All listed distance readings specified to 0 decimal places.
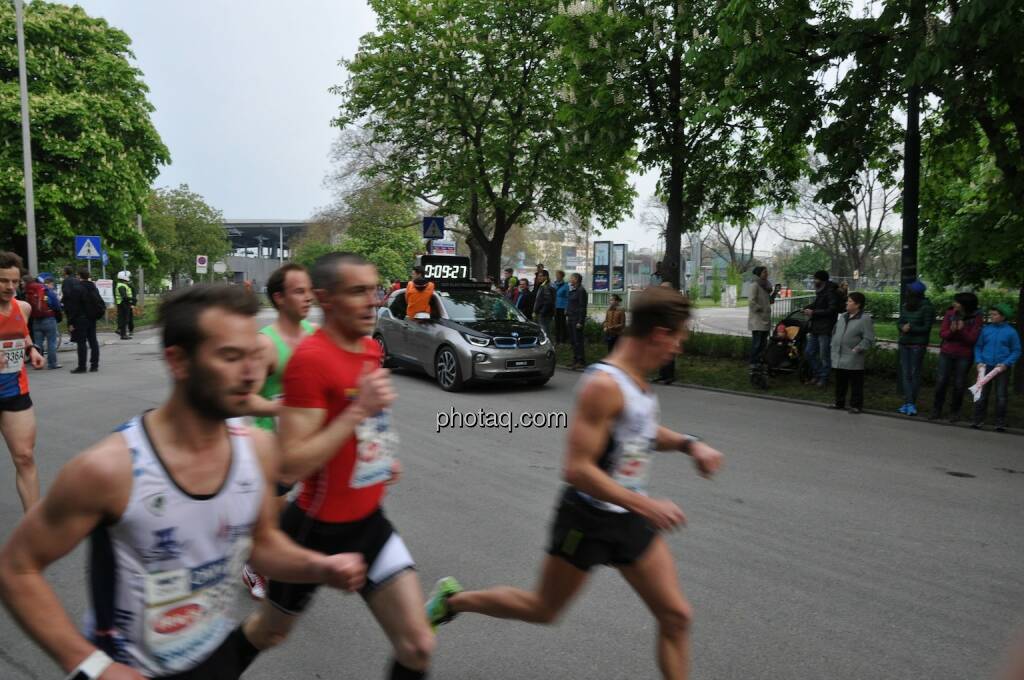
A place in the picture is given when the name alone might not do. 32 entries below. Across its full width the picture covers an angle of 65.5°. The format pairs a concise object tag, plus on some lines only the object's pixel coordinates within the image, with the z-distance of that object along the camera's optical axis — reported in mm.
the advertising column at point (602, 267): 23672
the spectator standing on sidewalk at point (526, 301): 20719
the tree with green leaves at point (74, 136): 26109
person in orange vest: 13633
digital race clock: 21781
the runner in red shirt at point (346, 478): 2727
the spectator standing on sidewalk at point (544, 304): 18844
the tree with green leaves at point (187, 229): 50803
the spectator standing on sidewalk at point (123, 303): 23391
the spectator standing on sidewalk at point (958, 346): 10406
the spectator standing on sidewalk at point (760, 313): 13477
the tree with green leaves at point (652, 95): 13766
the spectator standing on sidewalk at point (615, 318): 15180
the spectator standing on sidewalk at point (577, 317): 15938
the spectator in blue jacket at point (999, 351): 9797
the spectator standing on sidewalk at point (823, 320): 12891
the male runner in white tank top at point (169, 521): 1696
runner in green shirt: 4285
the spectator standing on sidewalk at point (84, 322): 15047
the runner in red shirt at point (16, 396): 5121
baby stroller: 13617
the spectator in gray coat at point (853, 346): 11219
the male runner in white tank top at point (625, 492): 2898
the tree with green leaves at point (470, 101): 20641
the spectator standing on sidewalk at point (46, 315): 14468
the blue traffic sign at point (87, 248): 22167
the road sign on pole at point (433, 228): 17953
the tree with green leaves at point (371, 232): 38719
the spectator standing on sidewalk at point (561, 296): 18812
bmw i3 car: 12430
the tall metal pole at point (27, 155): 21148
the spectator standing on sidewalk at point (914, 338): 11070
